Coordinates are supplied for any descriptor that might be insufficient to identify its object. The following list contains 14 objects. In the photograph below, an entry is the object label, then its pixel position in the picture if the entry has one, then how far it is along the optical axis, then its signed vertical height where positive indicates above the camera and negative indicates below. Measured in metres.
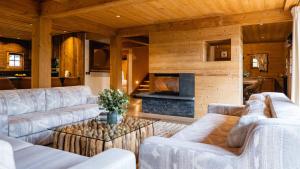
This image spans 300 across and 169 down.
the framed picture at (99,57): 8.70 +1.04
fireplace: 5.81 -0.40
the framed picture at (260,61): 10.54 +1.01
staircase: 10.23 -0.23
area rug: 4.27 -0.97
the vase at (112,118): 3.18 -0.52
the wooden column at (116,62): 7.27 +0.68
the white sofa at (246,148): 1.42 -0.50
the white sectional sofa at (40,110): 3.20 -0.51
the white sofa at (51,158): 1.01 -0.60
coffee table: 2.55 -0.66
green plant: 3.17 -0.26
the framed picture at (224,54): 8.18 +1.05
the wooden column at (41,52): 5.06 +0.71
